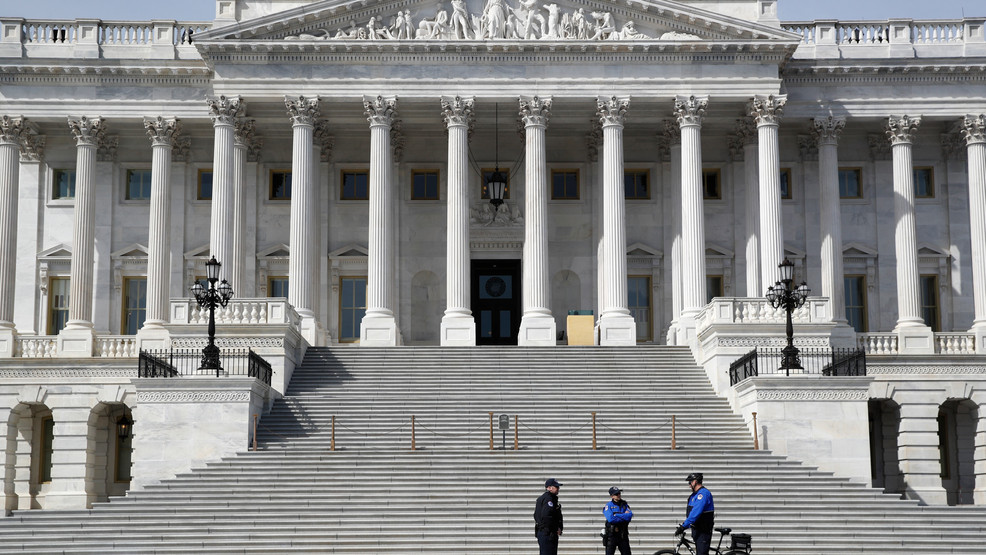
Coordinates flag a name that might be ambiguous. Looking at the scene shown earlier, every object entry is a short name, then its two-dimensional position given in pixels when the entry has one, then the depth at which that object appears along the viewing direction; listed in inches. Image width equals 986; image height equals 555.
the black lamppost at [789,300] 1549.0
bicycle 990.4
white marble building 1972.2
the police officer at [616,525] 1013.4
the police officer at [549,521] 988.6
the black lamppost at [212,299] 1541.6
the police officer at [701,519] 989.8
